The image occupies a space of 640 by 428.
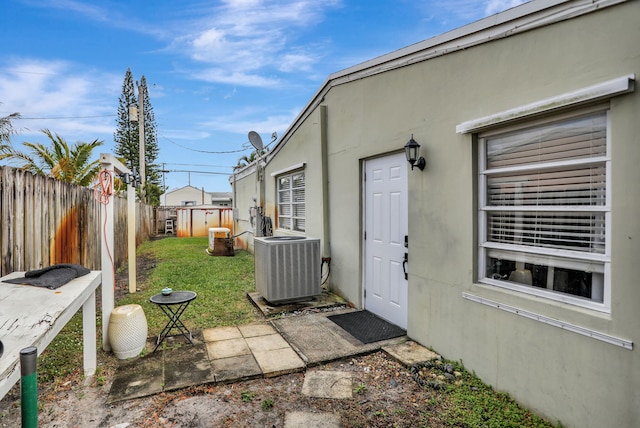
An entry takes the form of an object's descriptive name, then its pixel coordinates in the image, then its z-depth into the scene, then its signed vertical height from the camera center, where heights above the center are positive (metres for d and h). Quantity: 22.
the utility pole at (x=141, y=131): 16.83 +3.85
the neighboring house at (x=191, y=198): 46.88 +1.79
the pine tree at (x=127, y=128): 23.36 +5.60
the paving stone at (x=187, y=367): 3.04 -1.48
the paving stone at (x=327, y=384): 2.93 -1.53
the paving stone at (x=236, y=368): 3.15 -1.48
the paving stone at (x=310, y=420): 2.51 -1.54
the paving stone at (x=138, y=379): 2.86 -1.48
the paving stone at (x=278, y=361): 3.27 -1.48
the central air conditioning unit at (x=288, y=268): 5.11 -0.86
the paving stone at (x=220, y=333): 4.06 -1.47
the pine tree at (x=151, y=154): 24.03 +4.24
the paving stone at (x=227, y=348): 3.62 -1.48
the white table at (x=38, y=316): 1.41 -0.58
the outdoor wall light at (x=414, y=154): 3.69 +0.60
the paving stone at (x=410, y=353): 3.44 -1.46
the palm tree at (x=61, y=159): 8.98 +1.39
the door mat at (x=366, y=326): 4.06 -1.45
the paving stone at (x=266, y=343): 3.78 -1.48
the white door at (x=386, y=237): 4.25 -0.34
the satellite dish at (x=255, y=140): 9.00 +1.83
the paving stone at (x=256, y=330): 4.20 -1.47
